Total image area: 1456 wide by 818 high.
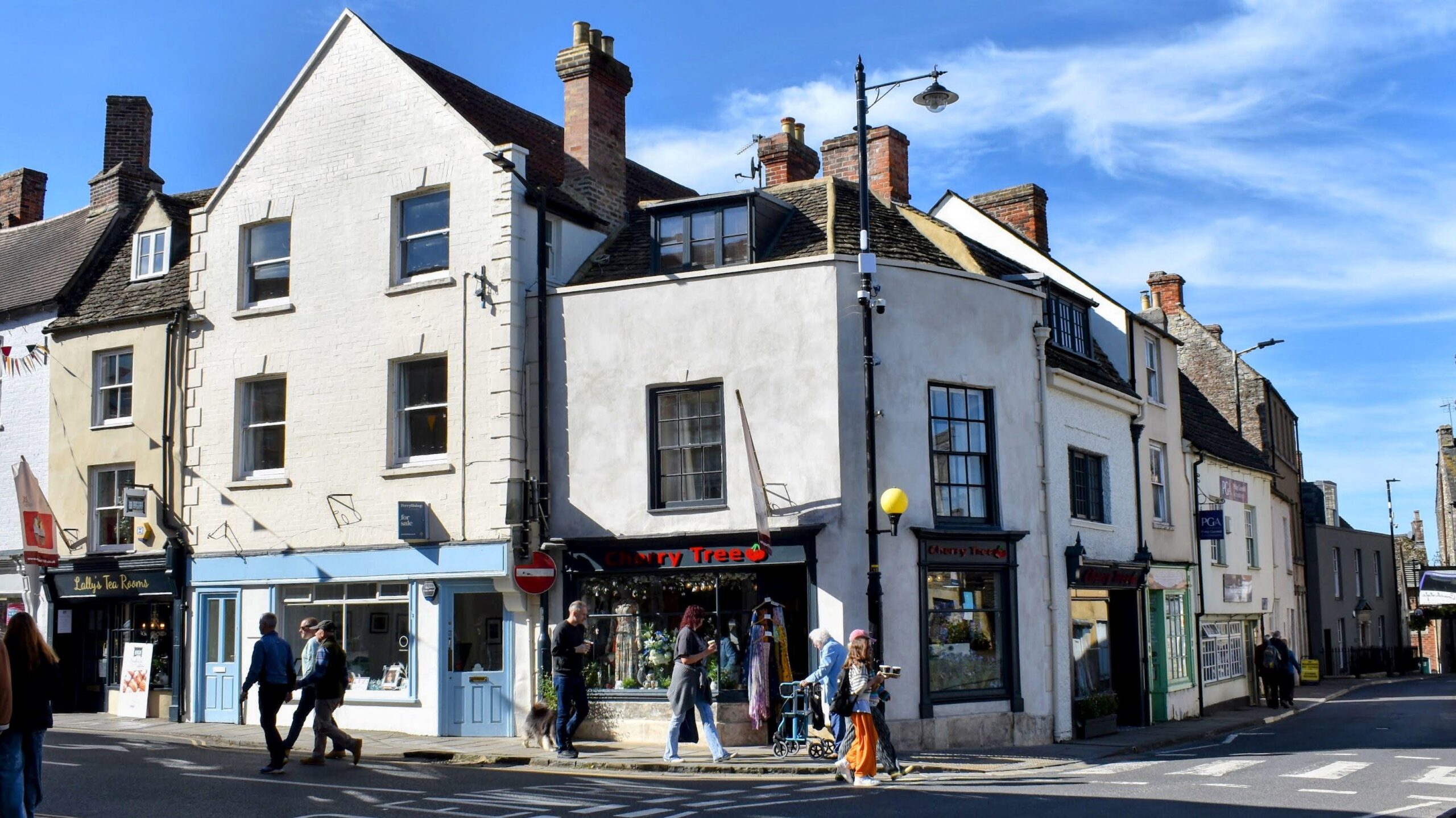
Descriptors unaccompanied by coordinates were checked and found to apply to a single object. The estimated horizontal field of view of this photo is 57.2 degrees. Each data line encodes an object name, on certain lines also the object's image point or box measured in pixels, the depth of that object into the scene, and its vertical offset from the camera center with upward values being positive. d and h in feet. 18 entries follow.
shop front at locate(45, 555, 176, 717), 74.69 -1.82
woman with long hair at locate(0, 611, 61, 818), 30.01 -2.12
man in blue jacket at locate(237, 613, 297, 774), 48.70 -3.00
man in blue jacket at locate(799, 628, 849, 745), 49.06 -3.13
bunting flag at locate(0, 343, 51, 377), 82.23 +14.44
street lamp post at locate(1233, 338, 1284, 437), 117.50 +15.00
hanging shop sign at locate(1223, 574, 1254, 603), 97.96 -1.01
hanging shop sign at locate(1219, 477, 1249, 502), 100.68 +6.50
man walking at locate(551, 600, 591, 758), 53.47 -3.68
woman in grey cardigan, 51.93 -4.14
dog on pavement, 57.72 -6.04
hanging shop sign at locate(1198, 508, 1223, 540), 89.35 +3.33
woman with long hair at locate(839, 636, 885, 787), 46.14 -4.74
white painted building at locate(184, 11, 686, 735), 64.49 +10.47
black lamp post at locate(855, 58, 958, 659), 57.11 +12.04
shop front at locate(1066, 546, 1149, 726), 68.85 -3.50
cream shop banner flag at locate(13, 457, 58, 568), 76.84 +4.17
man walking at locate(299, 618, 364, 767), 51.80 -4.03
